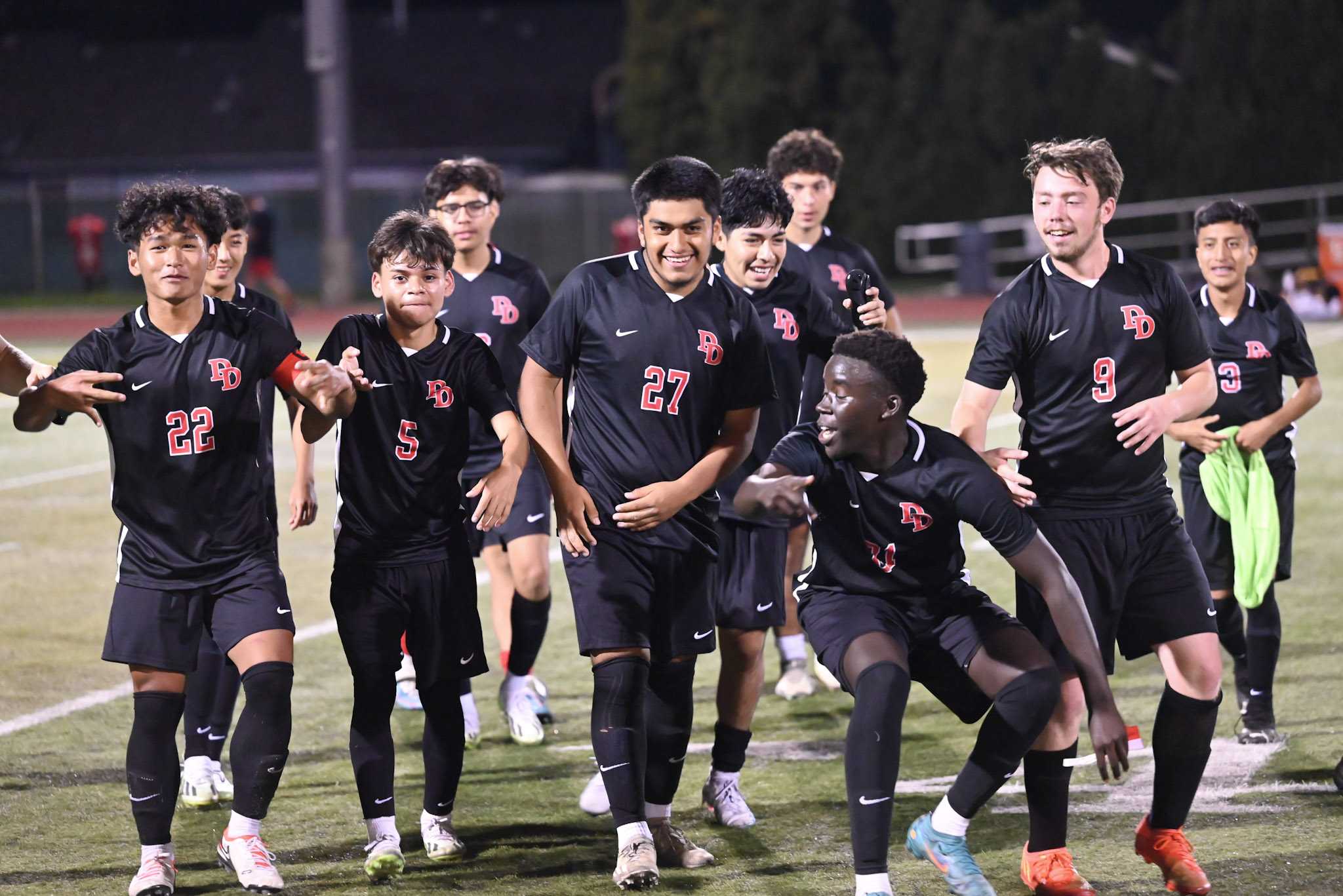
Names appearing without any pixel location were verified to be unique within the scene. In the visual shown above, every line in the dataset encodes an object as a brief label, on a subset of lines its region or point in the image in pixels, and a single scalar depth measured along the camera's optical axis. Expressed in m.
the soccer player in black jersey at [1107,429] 9.98
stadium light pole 58.16
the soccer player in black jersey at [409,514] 10.40
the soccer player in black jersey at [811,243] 14.35
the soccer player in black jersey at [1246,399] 12.95
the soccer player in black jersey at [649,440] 10.23
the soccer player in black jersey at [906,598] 9.16
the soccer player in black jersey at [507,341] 13.68
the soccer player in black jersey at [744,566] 11.43
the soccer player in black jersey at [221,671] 11.79
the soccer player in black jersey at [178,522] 9.83
